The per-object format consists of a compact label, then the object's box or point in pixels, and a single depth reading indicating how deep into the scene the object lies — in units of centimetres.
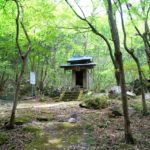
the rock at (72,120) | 815
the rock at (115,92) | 1353
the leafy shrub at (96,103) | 1077
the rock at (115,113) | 893
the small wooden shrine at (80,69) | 1880
